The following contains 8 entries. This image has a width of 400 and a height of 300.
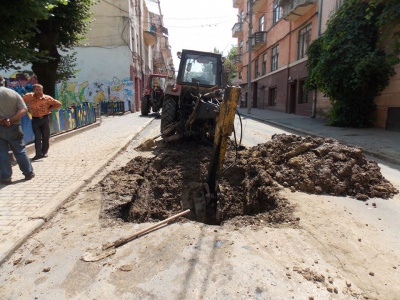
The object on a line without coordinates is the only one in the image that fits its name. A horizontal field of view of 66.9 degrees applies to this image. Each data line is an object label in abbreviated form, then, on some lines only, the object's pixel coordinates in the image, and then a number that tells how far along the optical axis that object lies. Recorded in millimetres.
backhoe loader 3883
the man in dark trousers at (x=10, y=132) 4867
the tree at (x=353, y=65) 11820
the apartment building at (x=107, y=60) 23641
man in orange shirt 6711
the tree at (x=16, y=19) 5578
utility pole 24438
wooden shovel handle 3023
